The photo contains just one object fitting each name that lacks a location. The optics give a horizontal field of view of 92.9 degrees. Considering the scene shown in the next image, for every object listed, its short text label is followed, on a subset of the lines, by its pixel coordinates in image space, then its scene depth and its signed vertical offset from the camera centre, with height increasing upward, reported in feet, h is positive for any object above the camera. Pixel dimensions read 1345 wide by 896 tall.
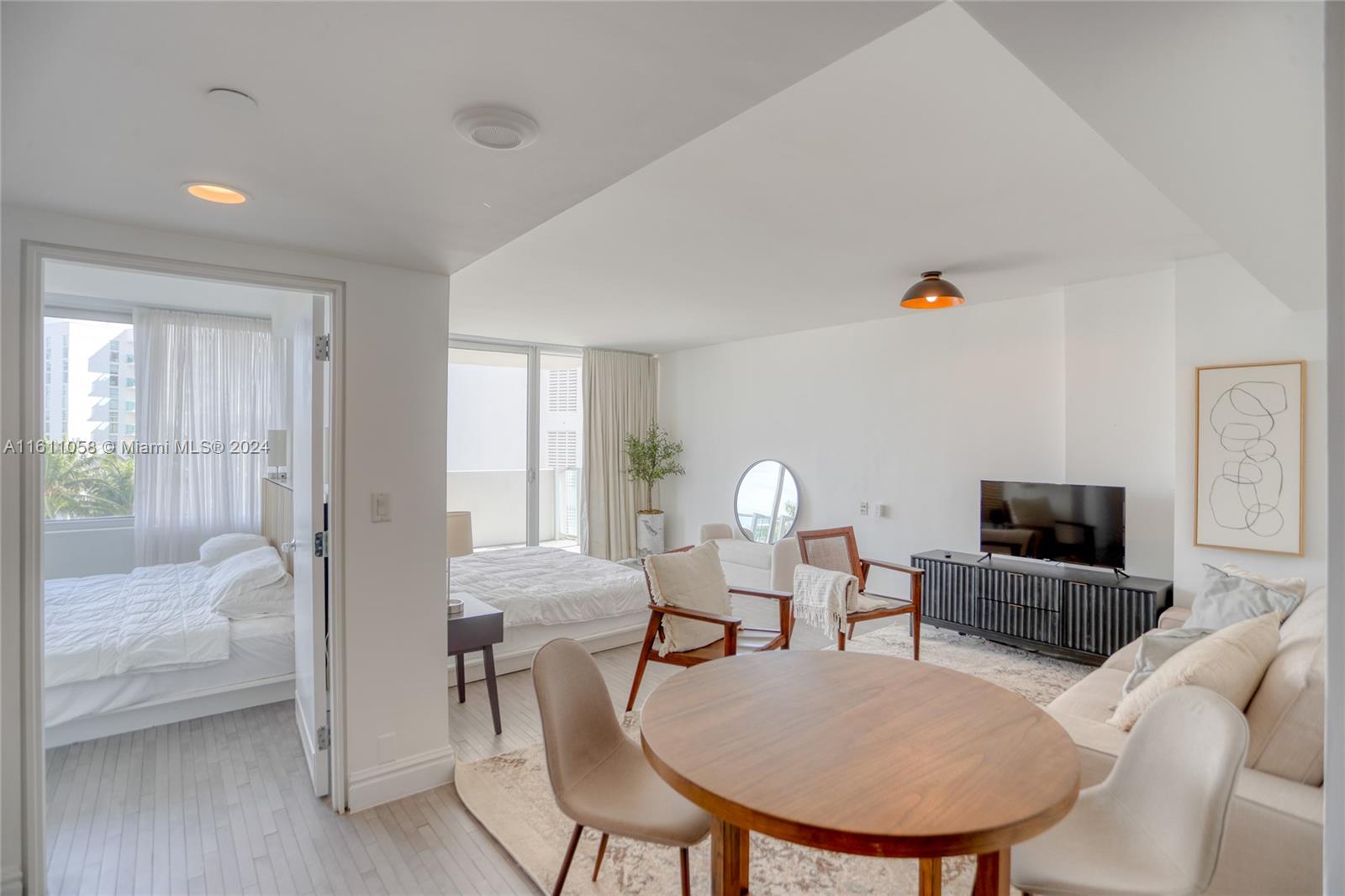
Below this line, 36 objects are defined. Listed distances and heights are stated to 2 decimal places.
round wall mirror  21.79 -1.80
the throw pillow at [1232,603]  9.17 -2.22
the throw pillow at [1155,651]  7.29 -2.29
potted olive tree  25.29 -0.70
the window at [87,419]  15.58 +0.77
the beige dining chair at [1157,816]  4.56 -2.87
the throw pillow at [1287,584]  9.83 -2.08
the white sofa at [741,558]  19.34 -3.44
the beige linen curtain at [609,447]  24.77 +0.14
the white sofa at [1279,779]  5.05 -2.84
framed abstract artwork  11.14 -0.08
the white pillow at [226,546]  14.75 -2.25
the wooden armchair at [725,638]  10.01 -3.23
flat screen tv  13.35 -1.57
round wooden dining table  3.94 -2.27
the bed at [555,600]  12.96 -3.18
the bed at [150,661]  9.69 -3.39
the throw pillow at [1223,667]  5.82 -2.02
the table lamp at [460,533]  10.23 -1.34
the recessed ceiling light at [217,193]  5.86 +2.42
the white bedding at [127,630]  9.68 -2.93
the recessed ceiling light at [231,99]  4.25 +2.37
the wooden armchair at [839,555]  13.95 -2.41
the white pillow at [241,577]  11.59 -2.40
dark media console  12.35 -3.19
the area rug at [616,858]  6.77 -4.57
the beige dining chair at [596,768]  5.42 -3.12
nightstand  10.17 -2.99
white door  8.30 -1.22
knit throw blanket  12.89 -2.97
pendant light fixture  12.23 +3.01
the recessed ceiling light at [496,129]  4.55 +2.37
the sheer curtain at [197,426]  16.20 +0.62
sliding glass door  23.58 +0.54
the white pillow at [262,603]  11.55 -2.82
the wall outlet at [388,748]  8.45 -3.95
